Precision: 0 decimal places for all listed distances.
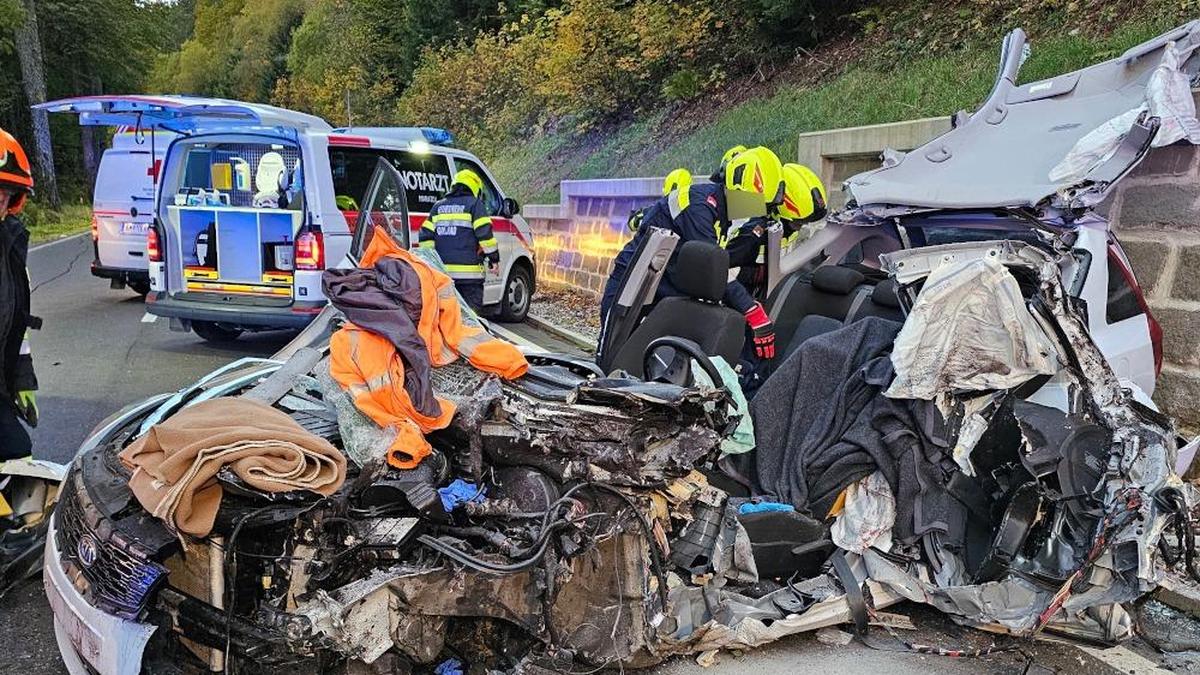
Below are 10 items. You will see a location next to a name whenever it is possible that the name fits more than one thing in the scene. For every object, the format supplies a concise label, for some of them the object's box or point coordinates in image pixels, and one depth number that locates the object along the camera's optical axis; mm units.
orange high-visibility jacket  2781
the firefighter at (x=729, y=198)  5145
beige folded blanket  2299
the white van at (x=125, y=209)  10266
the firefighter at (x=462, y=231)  8188
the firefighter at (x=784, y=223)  5199
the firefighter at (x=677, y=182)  5398
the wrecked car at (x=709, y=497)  2453
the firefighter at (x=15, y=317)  3664
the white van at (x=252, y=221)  7316
